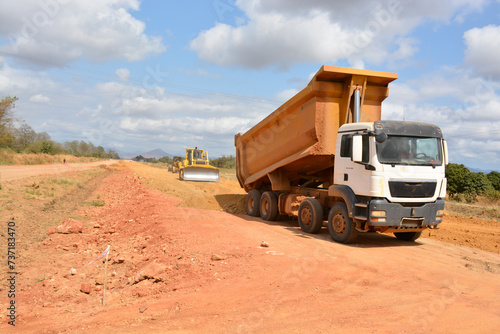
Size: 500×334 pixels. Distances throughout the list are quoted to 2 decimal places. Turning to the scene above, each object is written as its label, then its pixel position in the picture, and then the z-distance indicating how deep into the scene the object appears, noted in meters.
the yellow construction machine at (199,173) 25.62
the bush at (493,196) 19.59
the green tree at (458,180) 27.11
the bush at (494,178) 29.41
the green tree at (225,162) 61.76
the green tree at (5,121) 34.22
